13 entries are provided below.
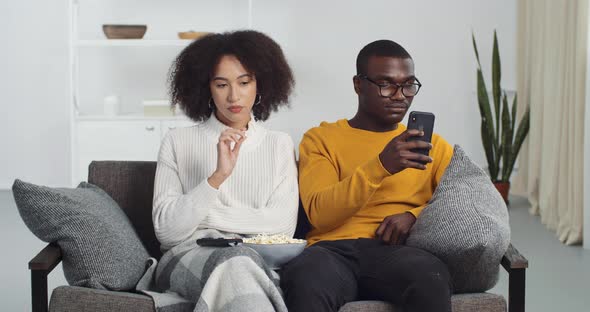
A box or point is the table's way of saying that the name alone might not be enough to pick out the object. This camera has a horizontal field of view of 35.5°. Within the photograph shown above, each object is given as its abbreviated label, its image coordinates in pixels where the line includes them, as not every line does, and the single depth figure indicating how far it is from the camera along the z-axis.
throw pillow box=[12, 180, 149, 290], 2.24
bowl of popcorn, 2.28
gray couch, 2.11
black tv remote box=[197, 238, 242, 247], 2.26
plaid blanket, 2.03
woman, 2.38
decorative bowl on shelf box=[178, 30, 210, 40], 6.23
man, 2.12
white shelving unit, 6.68
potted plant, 5.71
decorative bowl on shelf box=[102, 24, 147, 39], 6.25
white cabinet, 6.21
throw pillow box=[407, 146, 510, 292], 2.22
